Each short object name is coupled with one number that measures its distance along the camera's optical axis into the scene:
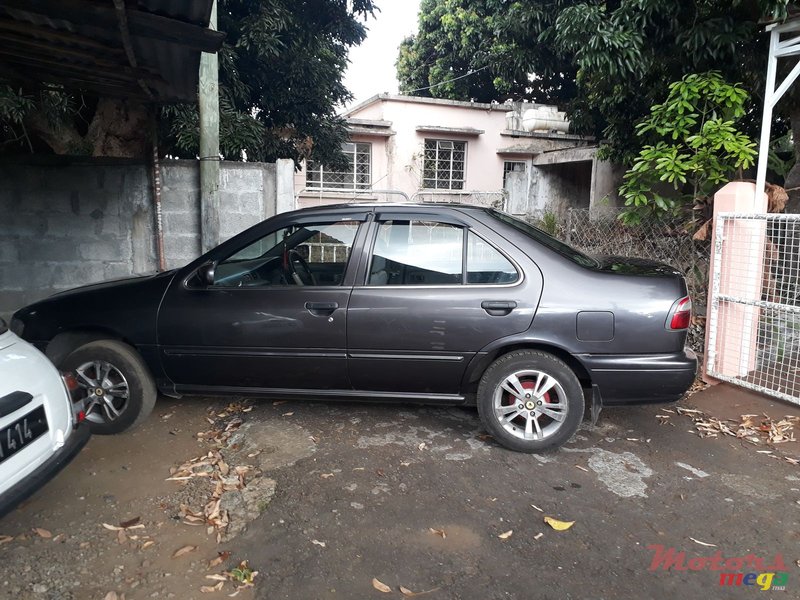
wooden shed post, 6.18
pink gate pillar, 4.89
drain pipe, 6.66
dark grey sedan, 3.63
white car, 2.56
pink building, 15.32
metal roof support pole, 4.95
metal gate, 4.82
